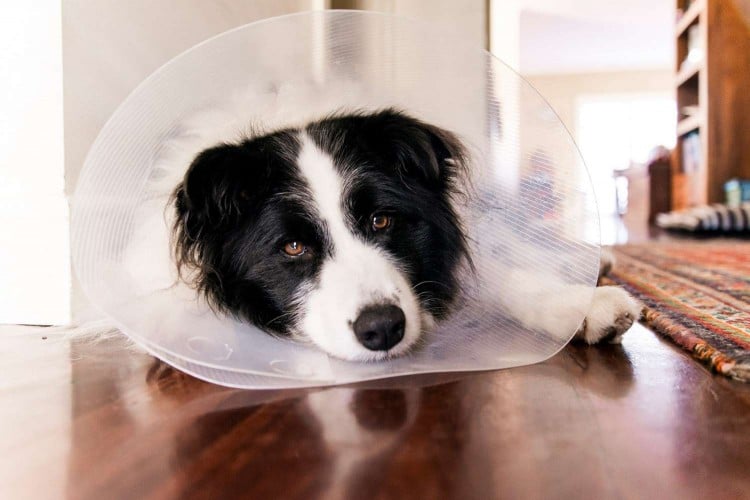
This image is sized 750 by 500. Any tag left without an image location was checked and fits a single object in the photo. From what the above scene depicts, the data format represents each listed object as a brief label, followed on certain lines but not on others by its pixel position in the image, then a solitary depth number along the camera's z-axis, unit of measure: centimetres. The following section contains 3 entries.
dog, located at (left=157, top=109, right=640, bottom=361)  51
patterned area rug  49
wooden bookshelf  232
